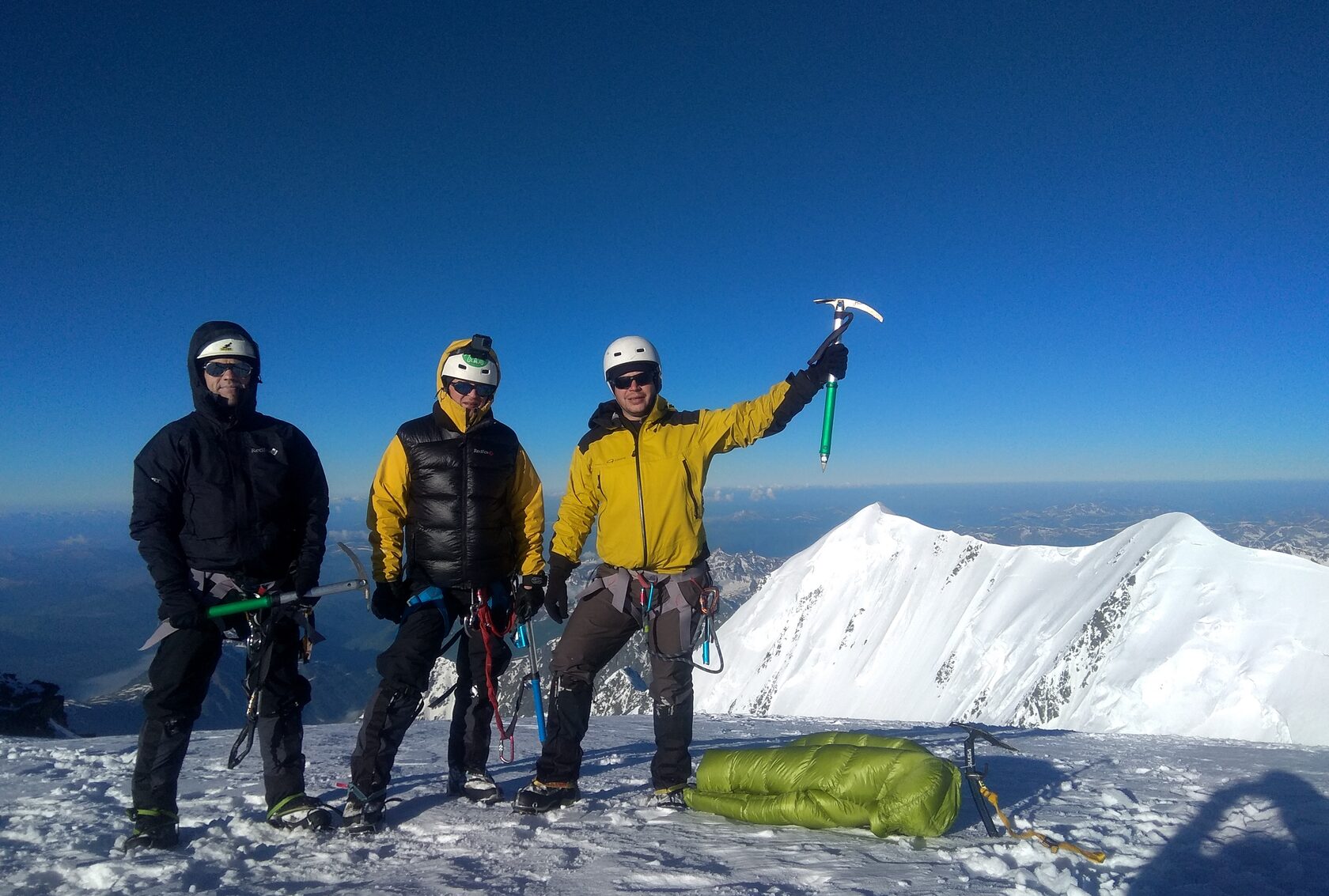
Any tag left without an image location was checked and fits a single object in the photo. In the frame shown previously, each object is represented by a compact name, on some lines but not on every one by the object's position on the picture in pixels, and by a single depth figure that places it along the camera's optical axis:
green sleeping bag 4.22
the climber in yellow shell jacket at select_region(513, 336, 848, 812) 5.45
